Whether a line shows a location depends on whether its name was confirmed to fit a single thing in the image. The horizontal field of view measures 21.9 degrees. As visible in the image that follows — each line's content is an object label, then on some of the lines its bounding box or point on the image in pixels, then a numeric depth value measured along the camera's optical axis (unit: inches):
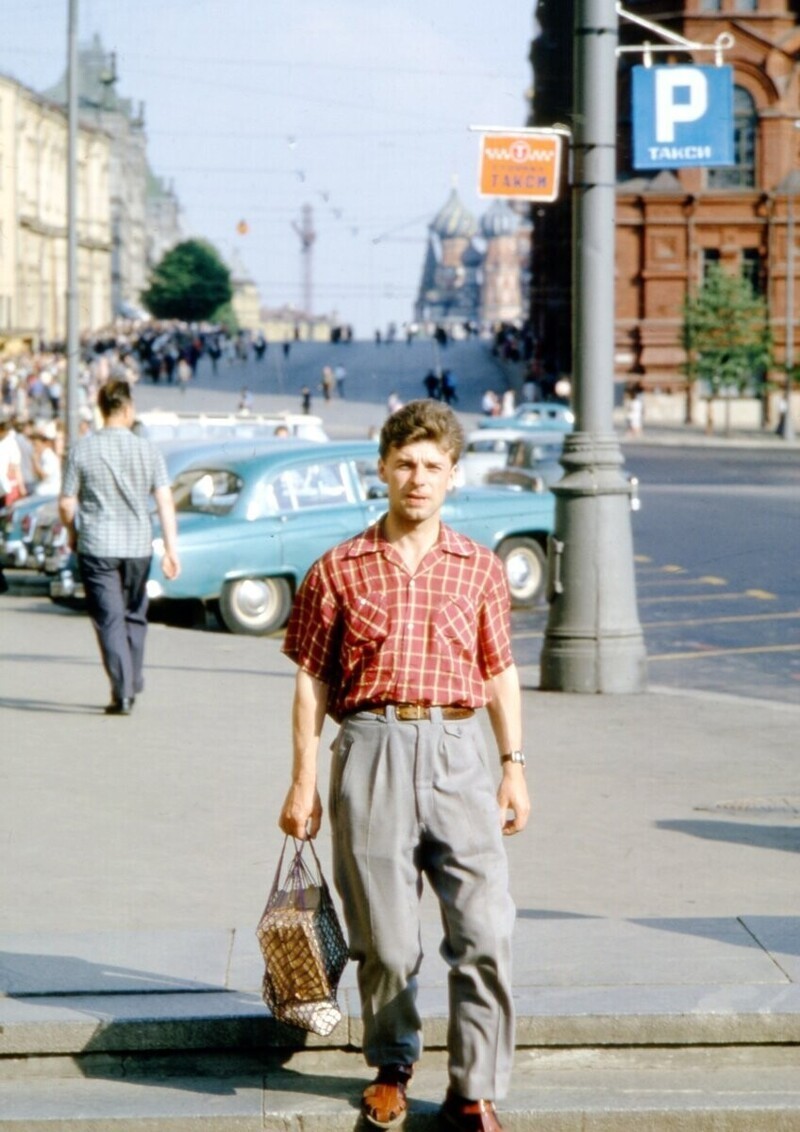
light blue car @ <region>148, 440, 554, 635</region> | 668.1
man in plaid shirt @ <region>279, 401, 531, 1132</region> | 189.3
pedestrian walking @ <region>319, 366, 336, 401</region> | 3065.9
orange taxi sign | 668.1
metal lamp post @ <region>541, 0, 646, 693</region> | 483.2
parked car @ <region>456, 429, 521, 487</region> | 1261.1
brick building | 2674.7
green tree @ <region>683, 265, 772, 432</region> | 2519.7
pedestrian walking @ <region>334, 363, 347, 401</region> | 3330.7
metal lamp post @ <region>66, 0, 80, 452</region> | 1226.1
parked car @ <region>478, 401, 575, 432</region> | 1600.6
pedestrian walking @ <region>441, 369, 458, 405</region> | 2930.4
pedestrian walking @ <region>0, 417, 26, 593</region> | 911.0
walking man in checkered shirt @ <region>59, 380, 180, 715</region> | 435.8
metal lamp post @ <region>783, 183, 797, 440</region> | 2410.2
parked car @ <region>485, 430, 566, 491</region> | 1090.1
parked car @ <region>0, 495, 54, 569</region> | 846.5
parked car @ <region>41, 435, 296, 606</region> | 703.1
